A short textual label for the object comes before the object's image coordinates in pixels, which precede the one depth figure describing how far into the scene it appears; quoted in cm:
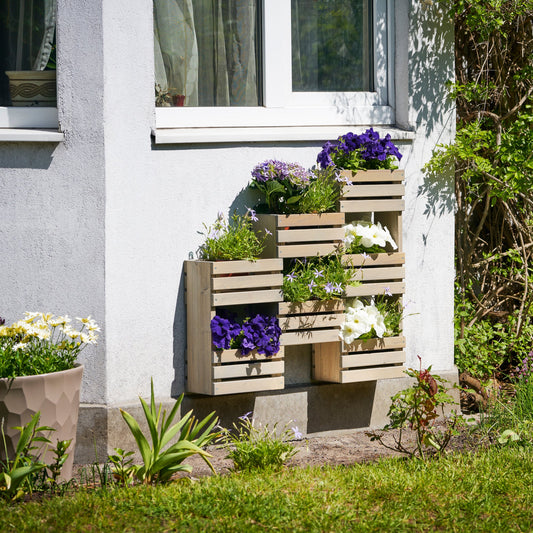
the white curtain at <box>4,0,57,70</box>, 966
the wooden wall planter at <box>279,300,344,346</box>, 978
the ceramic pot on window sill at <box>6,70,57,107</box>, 969
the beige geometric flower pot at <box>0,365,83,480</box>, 808
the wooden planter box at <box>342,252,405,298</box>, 1022
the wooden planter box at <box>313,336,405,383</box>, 1015
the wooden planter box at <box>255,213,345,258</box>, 972
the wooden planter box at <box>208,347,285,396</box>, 940
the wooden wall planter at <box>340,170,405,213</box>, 1012
